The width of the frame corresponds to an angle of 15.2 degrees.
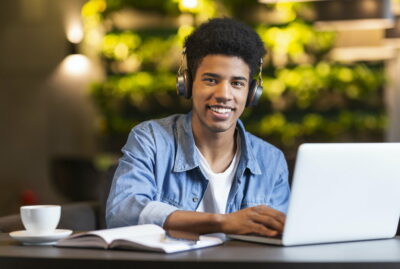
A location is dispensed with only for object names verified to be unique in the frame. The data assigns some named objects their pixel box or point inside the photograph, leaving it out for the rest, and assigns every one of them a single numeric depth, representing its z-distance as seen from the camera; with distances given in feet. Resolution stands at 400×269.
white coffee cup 9.75
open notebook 9.07
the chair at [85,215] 11.68
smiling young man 10.99
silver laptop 9.15
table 8.66
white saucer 9.51
